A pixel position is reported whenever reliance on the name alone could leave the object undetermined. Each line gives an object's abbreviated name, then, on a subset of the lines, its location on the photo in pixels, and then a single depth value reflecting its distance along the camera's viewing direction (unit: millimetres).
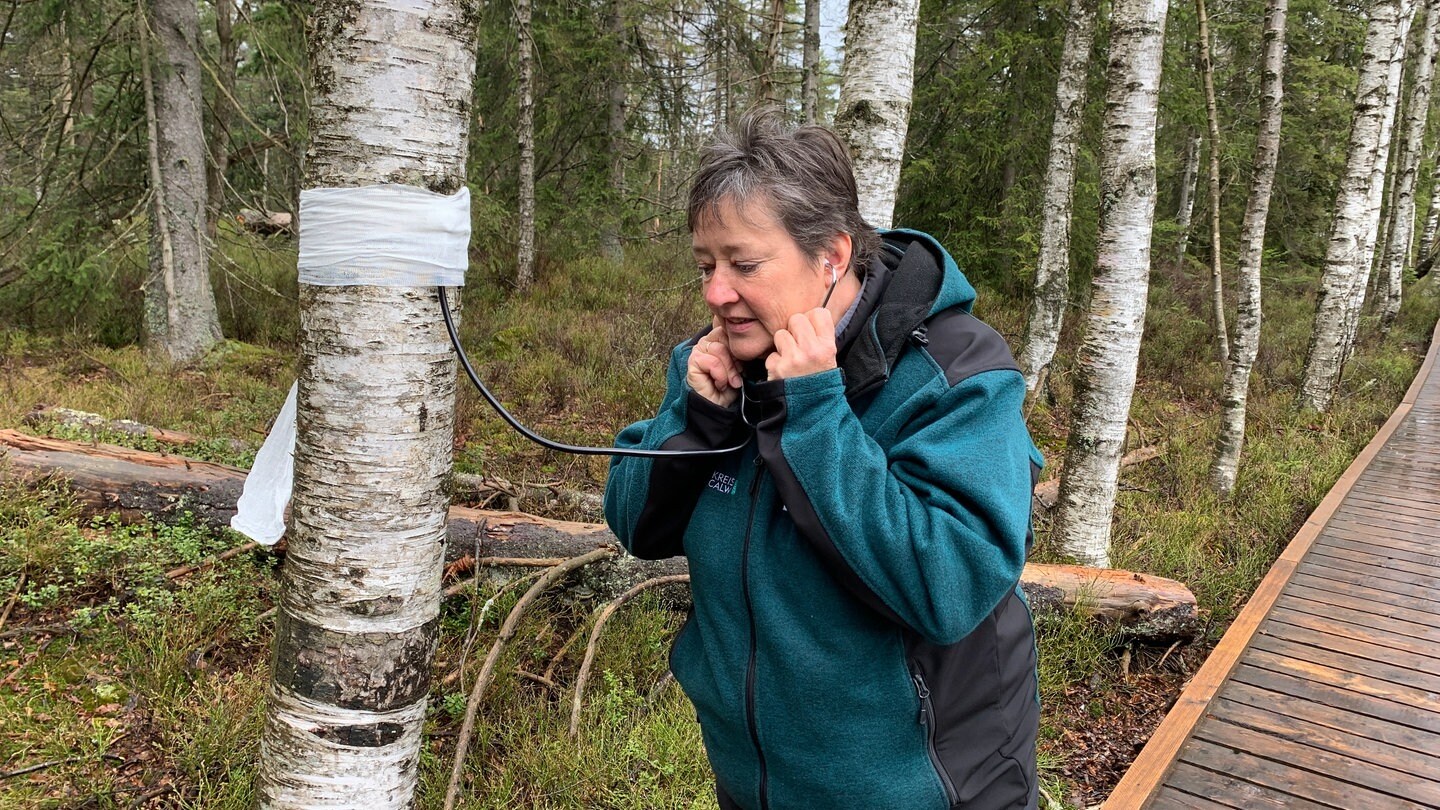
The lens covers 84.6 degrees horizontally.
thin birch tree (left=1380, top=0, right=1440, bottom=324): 12312
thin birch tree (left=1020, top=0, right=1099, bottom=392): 8898
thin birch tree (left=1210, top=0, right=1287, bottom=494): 7137
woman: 1293
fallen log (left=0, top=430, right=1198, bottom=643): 4070
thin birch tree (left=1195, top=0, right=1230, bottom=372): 6283
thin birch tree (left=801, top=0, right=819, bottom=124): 9758
